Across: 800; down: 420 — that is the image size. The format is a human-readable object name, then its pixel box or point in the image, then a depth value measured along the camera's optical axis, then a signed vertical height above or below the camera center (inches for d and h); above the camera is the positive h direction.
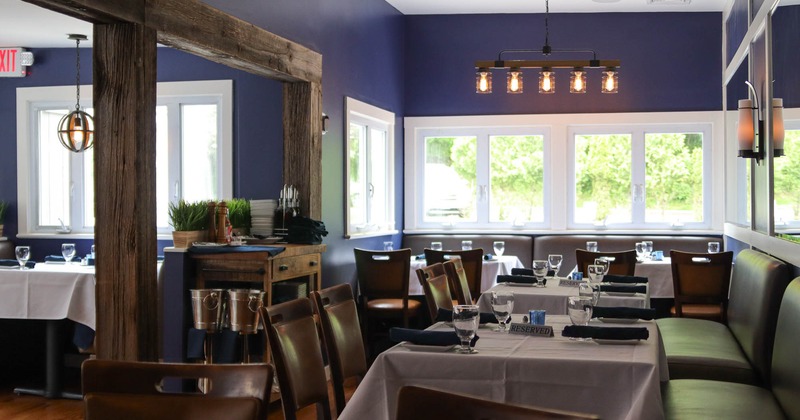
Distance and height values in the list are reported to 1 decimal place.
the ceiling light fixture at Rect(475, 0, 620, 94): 267.0 +40.5
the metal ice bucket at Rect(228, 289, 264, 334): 190.9 -20.8
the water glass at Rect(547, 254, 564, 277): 218.7 -12.9
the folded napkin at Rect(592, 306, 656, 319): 141.6 -16.5
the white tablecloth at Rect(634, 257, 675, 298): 284.5 -21.3
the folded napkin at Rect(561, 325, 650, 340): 120.8 -16.8
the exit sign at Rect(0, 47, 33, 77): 324.5 +54.4
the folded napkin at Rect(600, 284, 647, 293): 184.2 -16.6
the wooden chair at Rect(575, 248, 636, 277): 254.5 -15.1
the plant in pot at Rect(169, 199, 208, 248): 212.2 -2.1
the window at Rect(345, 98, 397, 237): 302.2 +14.3
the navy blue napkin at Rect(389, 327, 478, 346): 115.9 -16.5
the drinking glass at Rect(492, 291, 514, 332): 131.8 -14.1
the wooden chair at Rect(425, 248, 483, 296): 272.2 -17.2
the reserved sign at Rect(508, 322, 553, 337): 128.0 -17.3
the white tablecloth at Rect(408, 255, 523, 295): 288.8 -20.0
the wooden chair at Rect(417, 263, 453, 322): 178.2 -16.8
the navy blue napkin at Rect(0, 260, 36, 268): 241.4 -13.6
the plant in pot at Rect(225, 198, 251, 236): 236.8 -1.0
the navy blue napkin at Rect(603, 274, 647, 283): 200.5 -15.8
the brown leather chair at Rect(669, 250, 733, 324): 252.7 -21.1
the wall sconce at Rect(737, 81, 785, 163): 215.2 +18.7
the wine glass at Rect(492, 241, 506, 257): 298.5 -12.6
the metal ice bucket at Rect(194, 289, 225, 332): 192.4 -20.6
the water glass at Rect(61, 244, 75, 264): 249.8 -11.0
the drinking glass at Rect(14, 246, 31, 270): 237.9 -10.9
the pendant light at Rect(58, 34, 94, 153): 305.9 +27.7
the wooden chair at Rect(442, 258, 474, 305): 209.9 -16.7
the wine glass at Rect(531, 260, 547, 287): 207.2 -13.9
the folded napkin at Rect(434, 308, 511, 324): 137.6 -16.5
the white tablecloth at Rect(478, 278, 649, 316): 181.3 -18.9
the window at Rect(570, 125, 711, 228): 346.6 +12.2
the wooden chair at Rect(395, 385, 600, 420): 61.2 -13.8
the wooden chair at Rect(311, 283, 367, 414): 131.1 -18.5
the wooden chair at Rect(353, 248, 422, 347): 265.7 -20.8
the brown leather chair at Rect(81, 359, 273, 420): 67.7 -14.1
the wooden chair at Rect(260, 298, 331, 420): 111.6 -18.7
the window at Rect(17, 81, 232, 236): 289.7 +19.4
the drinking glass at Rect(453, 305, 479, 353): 112.9 -14.1
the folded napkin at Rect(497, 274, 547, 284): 205.9 -16.1
